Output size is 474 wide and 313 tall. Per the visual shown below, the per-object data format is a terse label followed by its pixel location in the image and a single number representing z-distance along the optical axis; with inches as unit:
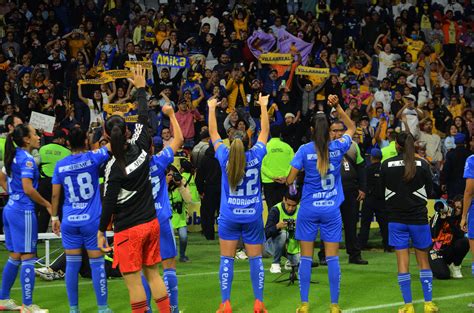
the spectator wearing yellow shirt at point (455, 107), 975.6
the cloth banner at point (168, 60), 879.1
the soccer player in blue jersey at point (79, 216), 410.0
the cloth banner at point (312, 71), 872.3
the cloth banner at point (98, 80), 824.3
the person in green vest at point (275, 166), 652.7
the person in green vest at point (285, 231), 523.8
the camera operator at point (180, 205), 590.9
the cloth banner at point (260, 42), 973.2
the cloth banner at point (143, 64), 788.1
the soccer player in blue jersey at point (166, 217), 395.2
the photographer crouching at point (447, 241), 538.6
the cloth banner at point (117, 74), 815.5
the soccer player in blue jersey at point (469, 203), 447.5
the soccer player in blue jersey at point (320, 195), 422.3
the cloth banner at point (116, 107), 791.7
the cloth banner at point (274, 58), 906.1
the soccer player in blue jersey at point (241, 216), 414.9
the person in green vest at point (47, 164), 624.7
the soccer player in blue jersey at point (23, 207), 428.1
